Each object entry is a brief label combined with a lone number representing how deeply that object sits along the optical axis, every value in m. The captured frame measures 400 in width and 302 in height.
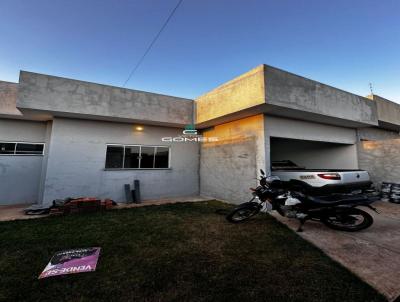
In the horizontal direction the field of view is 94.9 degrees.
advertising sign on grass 2.38
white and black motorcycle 3.72
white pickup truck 4.83
